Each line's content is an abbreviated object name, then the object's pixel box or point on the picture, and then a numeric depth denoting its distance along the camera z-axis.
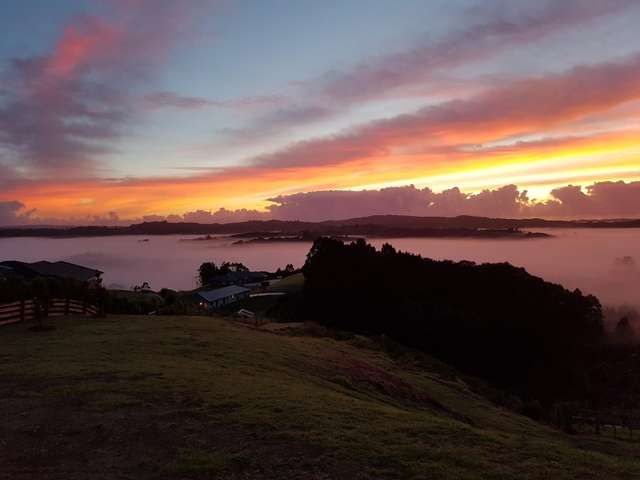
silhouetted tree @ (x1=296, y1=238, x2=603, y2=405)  55.19
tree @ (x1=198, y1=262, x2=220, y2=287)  139.00
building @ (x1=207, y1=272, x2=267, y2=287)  125.12
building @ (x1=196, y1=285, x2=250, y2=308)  88.69
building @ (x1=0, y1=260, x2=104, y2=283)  74.00
